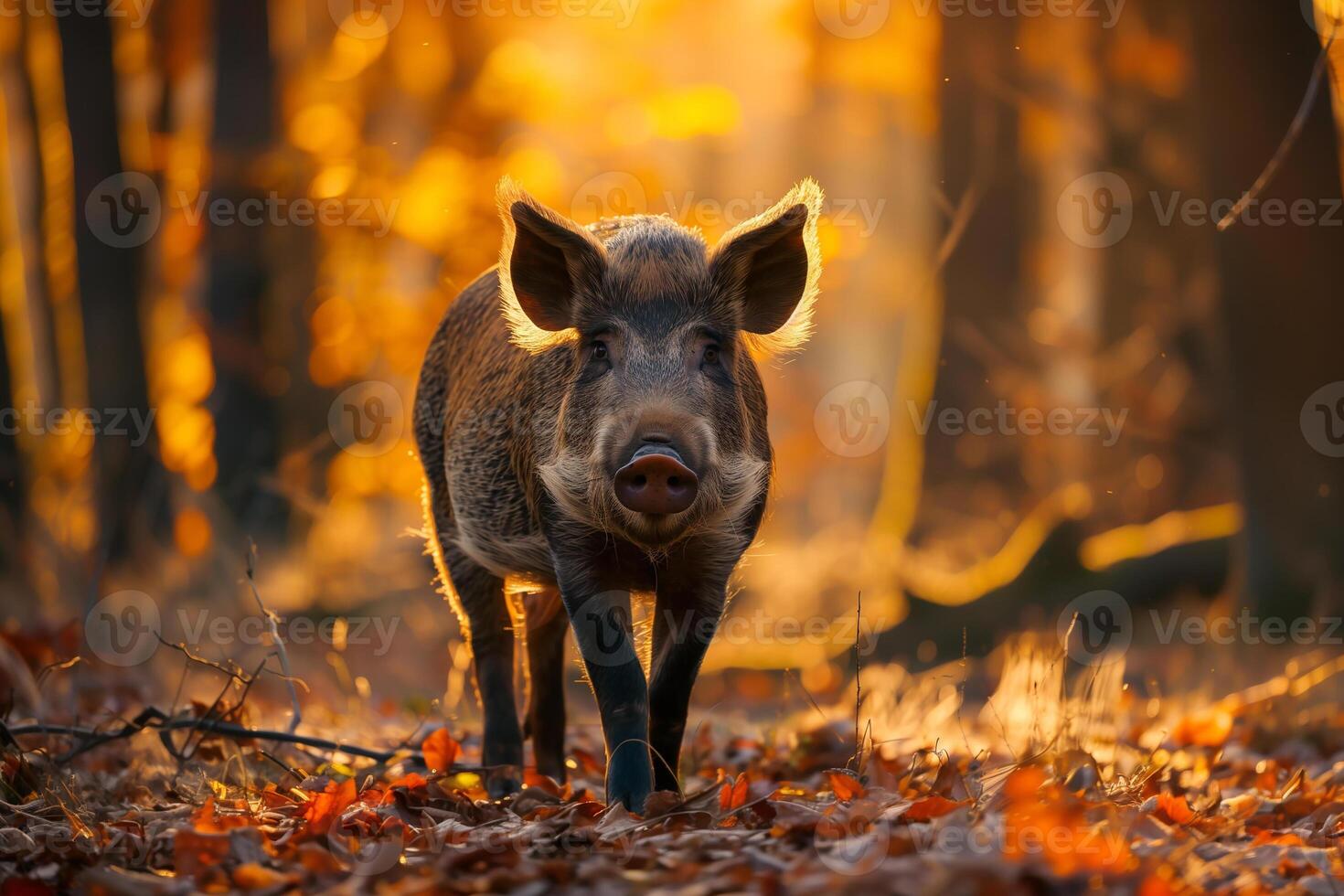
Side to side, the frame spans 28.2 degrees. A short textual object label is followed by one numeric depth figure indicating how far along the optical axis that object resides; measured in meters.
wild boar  8.86
